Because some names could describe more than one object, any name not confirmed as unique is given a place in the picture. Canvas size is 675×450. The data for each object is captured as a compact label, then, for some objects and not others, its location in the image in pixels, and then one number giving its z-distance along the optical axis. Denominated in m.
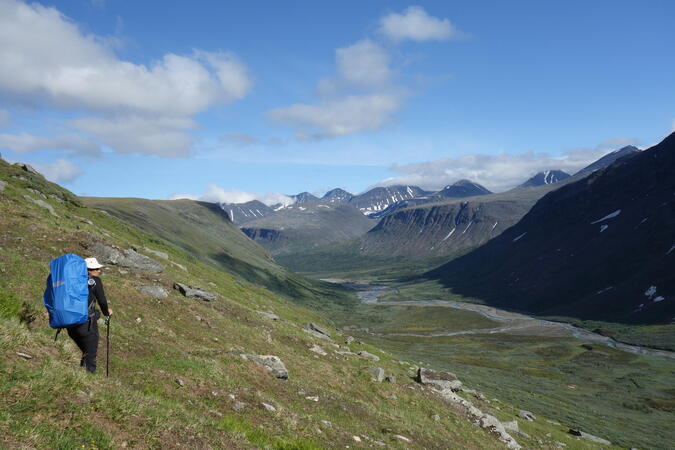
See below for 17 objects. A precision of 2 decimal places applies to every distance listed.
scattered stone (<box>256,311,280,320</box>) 45.16
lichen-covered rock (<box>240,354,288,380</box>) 23.50
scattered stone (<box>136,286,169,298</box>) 29.67
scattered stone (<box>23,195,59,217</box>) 49.77
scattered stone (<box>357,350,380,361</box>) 44.91
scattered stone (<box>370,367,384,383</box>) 33.12
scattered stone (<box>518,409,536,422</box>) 48.09
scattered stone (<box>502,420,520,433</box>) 37.76
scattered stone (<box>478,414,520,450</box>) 31.98
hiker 12.37
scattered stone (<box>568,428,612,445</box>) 48.00
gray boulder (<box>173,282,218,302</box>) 35.18
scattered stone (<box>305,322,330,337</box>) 54.29
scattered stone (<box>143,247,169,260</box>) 55.01
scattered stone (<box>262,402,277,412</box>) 17.30
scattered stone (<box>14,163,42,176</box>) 83.93
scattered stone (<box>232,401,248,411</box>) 16.23
